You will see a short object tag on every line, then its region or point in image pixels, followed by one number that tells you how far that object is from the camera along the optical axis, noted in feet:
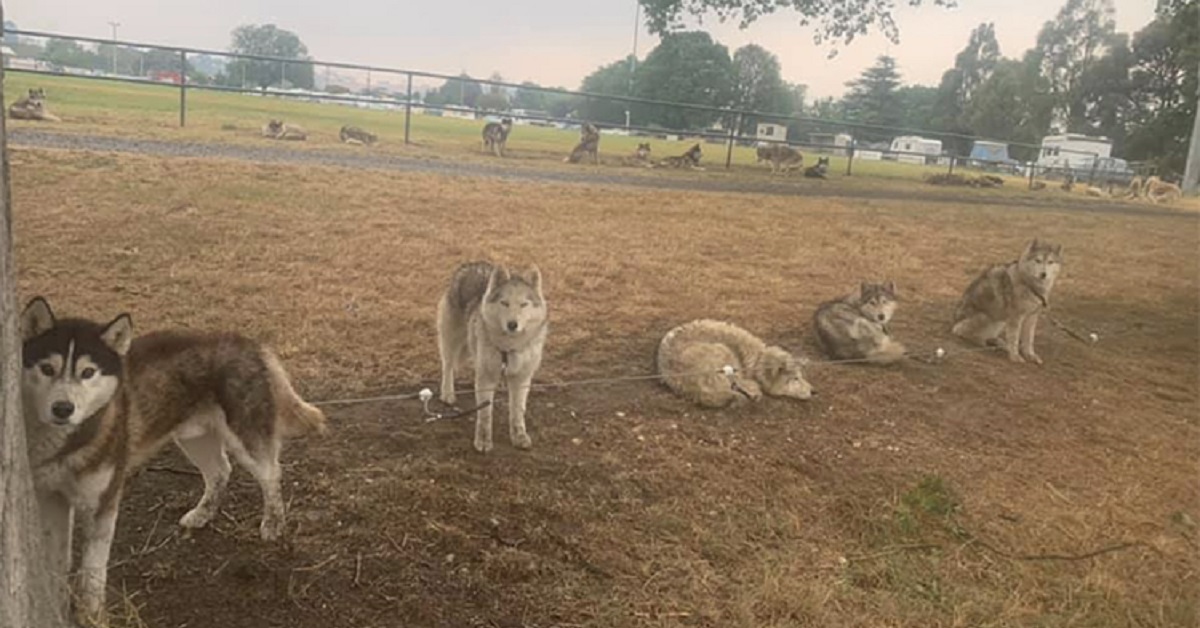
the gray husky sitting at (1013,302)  17.93
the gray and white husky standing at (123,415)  5.73
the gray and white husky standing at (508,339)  10.55
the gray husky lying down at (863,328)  16.05
